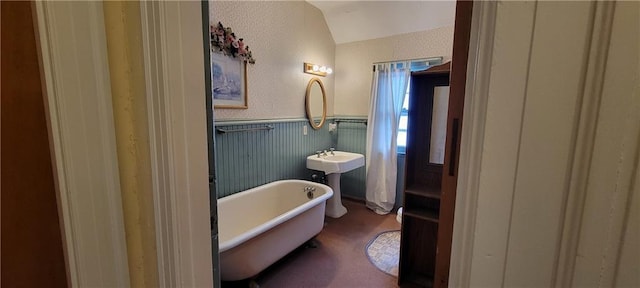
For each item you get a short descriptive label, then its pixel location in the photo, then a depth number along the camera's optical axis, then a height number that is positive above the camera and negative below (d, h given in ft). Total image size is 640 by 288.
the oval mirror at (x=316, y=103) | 11.03 +0.38
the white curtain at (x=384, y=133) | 10.91 -0.81
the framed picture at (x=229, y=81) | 7.70 +0.84
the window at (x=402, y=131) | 11.28 -0.71
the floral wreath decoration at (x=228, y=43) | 7.50 +1.88
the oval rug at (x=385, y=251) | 7.65 -4.14
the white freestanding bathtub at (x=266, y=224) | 6.19 -3.08
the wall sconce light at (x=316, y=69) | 10.73 +1.71
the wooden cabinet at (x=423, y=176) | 6.25 -1.48
